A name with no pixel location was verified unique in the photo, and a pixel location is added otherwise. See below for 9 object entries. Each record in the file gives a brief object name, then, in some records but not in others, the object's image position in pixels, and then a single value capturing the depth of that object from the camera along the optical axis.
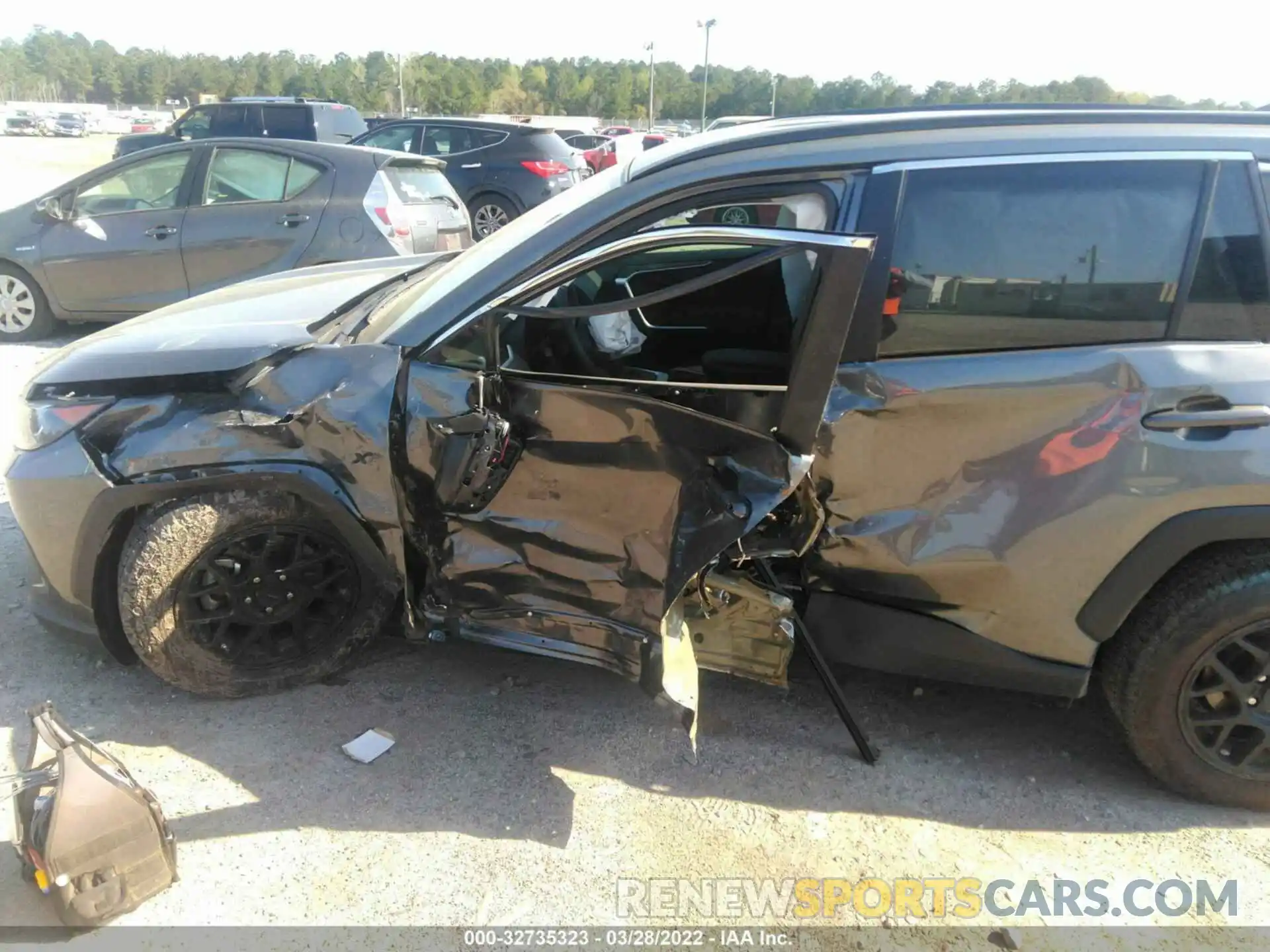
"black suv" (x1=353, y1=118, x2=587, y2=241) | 12.07
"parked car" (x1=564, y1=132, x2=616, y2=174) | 22.64
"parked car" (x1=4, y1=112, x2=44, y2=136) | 47.34
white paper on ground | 2.68
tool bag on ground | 2.03
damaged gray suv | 2.30
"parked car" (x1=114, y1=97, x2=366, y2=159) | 13.12
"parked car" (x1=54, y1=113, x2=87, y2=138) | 48.12
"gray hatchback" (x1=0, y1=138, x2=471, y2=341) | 6.50
